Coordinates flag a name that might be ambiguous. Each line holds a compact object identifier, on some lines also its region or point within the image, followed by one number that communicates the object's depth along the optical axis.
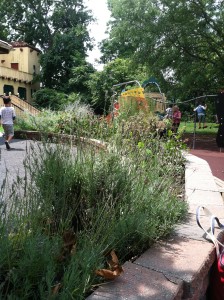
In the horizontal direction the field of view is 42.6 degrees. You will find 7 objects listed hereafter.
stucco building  26.83
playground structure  6.97
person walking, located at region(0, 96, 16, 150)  8.45
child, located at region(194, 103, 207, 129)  15.17
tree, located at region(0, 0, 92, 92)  28.95
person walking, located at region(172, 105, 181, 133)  11.55
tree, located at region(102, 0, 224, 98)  14.73
